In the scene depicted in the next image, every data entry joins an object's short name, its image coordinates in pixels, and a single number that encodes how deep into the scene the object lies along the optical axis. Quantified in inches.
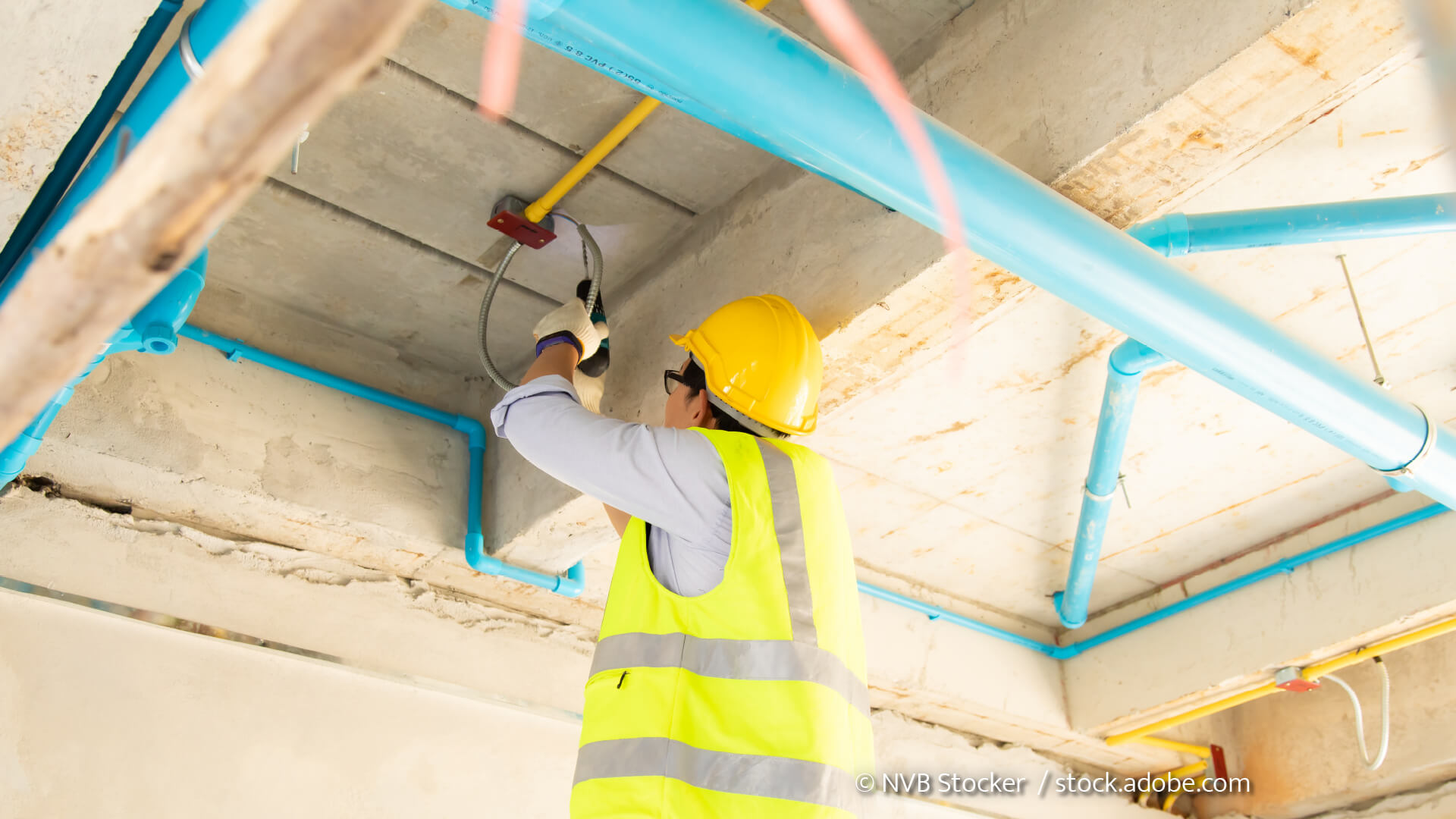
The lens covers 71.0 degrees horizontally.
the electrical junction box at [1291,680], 124.6
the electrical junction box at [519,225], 90.3
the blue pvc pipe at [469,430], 97.7
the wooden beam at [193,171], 17.4
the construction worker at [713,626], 54.5
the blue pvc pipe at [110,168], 55.0
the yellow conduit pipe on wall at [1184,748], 152.5
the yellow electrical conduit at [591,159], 81.2
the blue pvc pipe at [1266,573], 116.4
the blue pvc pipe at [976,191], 52.6
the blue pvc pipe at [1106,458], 85.6
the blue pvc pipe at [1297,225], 66.5
